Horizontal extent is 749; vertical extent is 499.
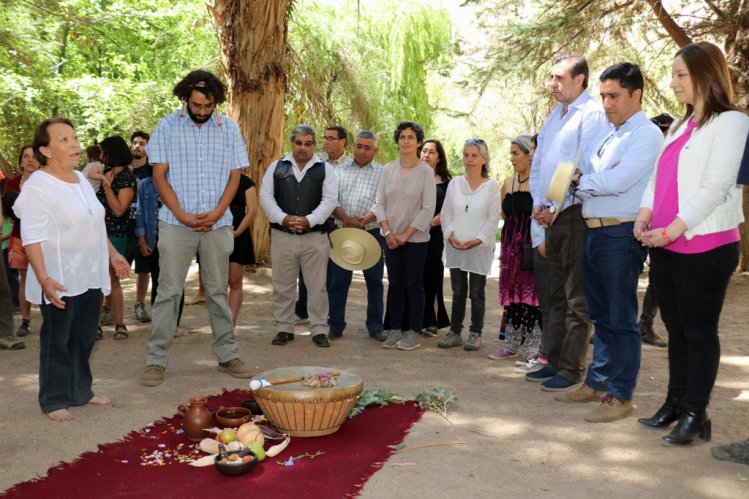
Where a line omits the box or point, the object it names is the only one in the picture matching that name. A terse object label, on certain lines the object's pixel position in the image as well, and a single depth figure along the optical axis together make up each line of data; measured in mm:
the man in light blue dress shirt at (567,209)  5004
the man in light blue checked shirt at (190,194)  5355
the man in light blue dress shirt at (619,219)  4422
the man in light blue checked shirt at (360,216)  7219
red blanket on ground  3422
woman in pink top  3814
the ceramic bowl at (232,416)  4164
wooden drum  4031
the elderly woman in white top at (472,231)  6660
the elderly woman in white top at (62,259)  4359
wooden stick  4230
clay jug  4125
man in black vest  6676
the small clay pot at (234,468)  3588
